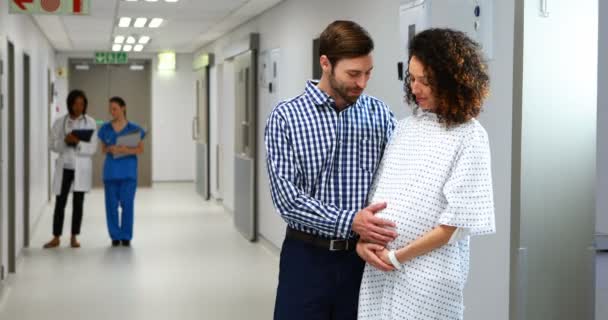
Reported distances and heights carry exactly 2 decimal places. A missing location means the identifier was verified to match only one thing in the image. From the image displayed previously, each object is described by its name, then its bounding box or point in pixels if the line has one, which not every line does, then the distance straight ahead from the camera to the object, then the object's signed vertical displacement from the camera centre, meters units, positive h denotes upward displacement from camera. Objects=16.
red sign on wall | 6.51 +0.77
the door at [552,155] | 3.77 -0.16
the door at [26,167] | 8.89 -0.55
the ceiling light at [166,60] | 17.39 +1.02
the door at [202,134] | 14.60 -0.35
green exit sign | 16.16 +0.98
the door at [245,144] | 9.73 -0.35
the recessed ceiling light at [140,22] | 10.77 +1.12
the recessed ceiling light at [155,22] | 10.89 +1.12
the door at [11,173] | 7.34 -0.51
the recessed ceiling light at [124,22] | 10.71 +1.11
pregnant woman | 2.22 -0.18
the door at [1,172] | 6.63 -0.45
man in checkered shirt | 2.44 -0.14
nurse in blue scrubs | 9.03 -0.57
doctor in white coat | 8.96 -0.43
